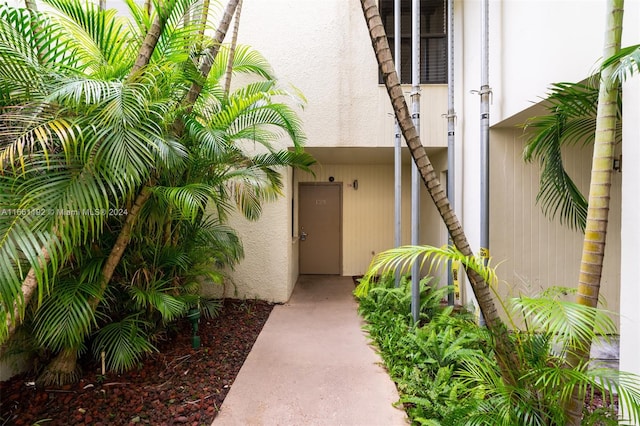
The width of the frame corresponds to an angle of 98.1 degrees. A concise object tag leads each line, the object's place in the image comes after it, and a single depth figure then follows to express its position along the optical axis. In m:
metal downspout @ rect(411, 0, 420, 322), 3.18
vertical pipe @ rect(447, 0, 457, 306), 3.52
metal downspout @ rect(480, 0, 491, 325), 2.94
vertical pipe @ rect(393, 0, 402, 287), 3.55
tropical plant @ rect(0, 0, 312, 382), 1.57
